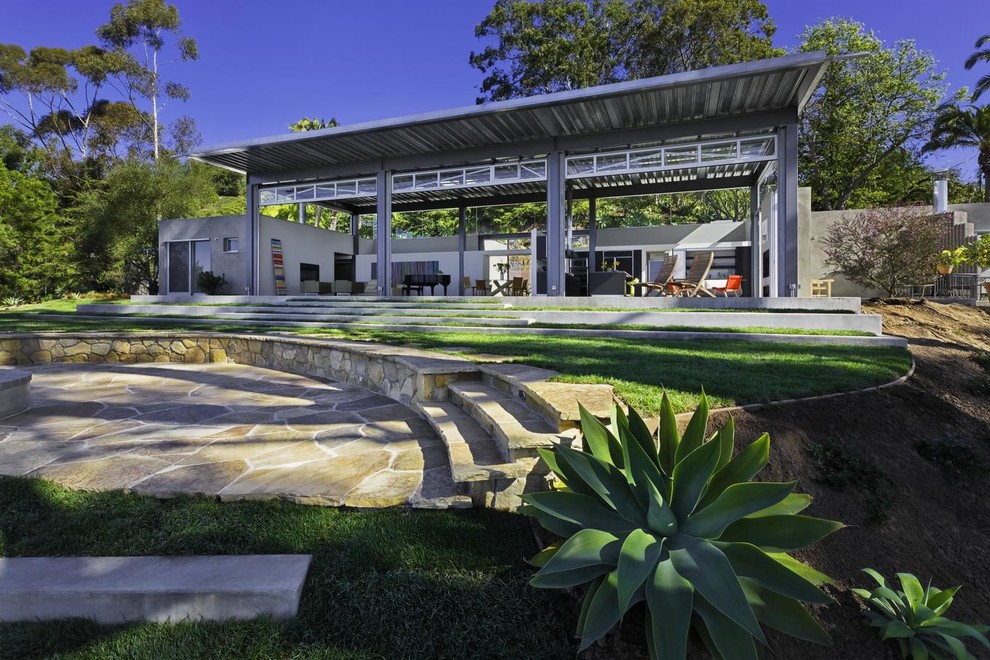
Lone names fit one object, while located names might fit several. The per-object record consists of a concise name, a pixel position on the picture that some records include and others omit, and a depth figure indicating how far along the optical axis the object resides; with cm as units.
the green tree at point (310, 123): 3269
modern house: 1057
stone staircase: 237
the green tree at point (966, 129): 2138
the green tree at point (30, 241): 1930
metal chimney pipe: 1442
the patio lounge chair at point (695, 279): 1158
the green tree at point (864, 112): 2117
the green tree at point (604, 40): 1988
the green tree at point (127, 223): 2162
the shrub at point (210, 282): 1605
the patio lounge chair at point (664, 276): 1205
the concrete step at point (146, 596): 167
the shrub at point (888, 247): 955
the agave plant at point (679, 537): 138
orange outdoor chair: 1254
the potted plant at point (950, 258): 887
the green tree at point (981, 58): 2322
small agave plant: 174
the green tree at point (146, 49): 3044
